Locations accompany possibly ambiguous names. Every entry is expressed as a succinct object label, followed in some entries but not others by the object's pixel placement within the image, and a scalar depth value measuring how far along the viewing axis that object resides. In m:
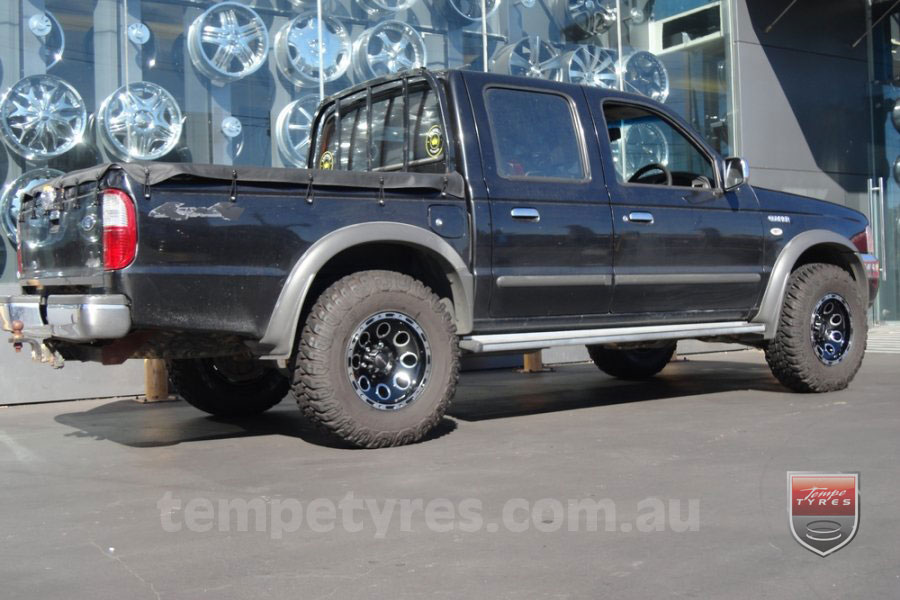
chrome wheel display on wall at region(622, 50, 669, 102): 13.04
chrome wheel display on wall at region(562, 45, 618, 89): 12.61
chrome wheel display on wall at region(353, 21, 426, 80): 11.05
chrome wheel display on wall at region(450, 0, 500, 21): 11.80
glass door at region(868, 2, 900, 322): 15.10
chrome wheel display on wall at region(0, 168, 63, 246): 8.86
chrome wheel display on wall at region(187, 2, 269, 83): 10.04
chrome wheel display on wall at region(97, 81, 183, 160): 9.44
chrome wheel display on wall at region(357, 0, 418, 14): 11.14
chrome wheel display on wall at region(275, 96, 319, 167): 10.43
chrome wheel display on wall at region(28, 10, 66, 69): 9.12
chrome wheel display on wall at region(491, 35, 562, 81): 12.05
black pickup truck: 5.04
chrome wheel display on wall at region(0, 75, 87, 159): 9.02
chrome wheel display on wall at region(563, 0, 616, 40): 12.70
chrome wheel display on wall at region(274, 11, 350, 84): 10.59
